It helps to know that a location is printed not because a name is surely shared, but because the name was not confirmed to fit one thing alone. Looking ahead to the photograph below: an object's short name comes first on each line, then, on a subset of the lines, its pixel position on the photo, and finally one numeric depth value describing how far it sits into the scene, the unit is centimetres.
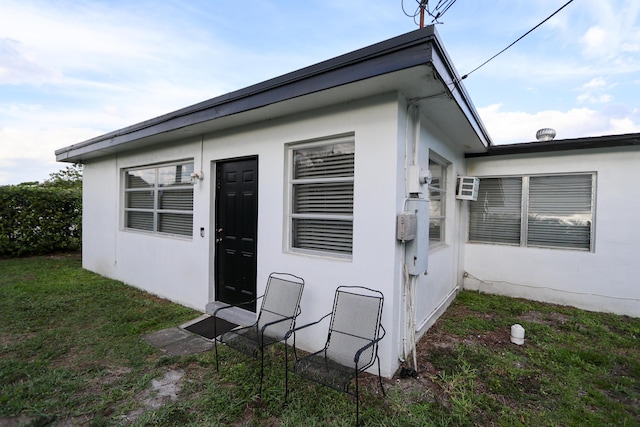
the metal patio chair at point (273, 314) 260
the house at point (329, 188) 264
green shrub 801
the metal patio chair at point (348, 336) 220
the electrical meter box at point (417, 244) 282
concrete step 381
